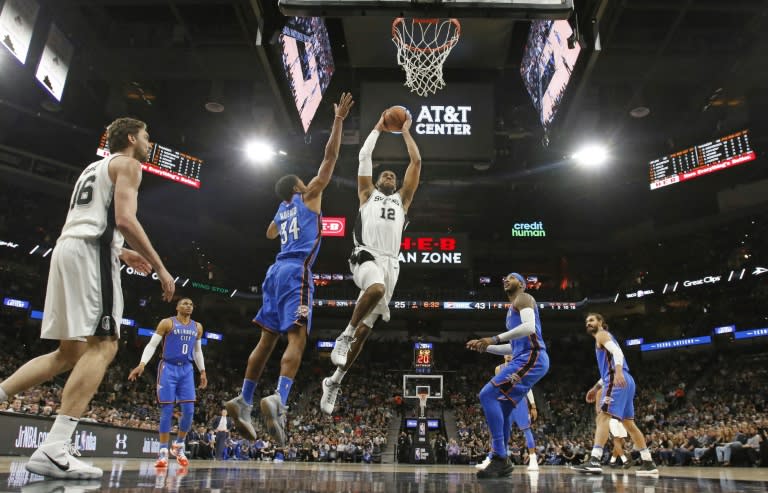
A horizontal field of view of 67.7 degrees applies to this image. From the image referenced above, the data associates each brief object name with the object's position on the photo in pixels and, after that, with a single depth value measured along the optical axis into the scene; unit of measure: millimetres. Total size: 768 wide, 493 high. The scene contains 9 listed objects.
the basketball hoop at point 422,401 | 18438
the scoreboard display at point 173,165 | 18156
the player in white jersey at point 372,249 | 5109
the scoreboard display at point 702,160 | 17578
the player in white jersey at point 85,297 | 3387
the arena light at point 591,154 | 16344
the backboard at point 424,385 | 20625
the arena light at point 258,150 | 16188
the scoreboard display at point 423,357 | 21672
